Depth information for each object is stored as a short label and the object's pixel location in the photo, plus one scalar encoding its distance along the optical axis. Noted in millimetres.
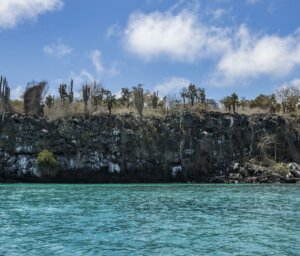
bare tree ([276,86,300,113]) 78312
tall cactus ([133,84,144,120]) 68912
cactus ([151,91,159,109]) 73000
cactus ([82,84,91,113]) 68669
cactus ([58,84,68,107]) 70625
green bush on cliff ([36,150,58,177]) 60031
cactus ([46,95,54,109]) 70362
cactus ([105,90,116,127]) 66650
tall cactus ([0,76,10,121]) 66812
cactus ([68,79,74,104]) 69750
